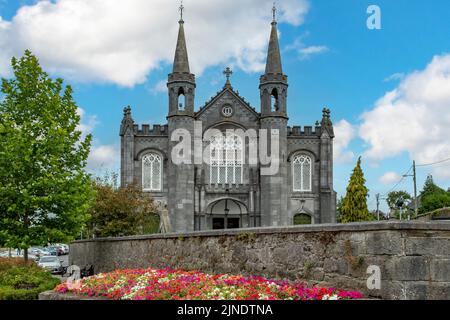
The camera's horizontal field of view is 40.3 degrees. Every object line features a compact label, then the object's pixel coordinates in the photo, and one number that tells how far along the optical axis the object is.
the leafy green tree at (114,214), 34.66
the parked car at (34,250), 60.22
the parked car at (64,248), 70.24
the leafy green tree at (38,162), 20.84
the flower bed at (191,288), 9.74
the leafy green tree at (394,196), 93.56
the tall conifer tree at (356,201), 45.88
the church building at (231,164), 46.09
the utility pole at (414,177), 47.76
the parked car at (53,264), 37.12
